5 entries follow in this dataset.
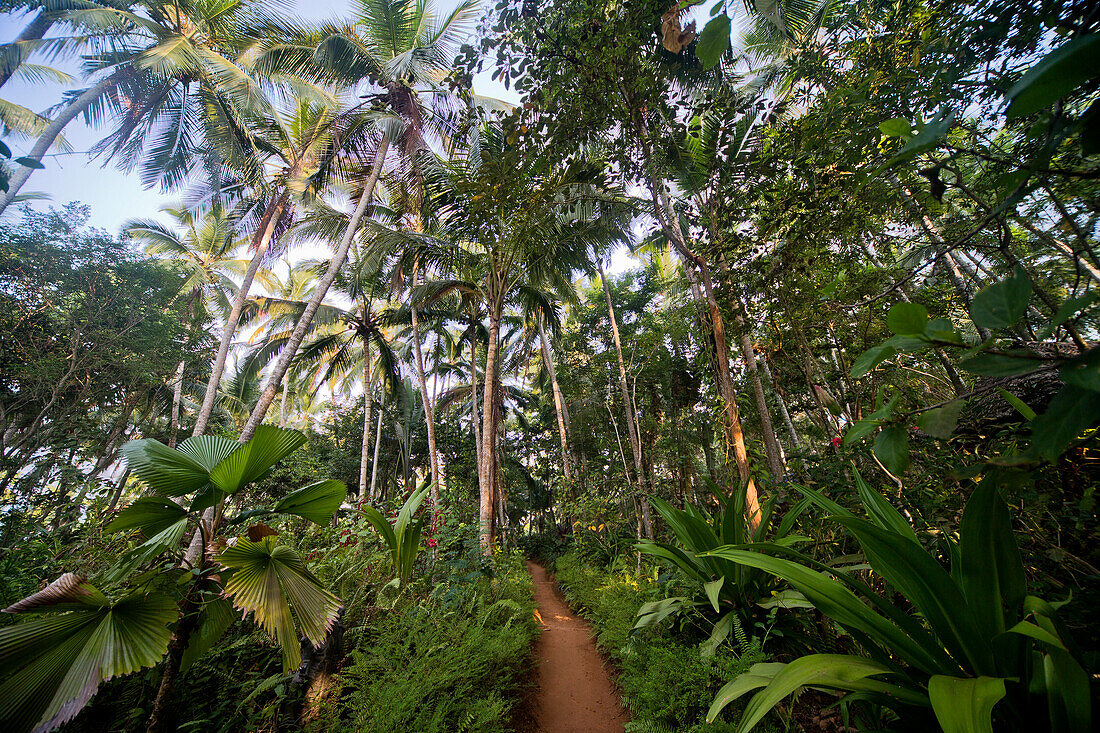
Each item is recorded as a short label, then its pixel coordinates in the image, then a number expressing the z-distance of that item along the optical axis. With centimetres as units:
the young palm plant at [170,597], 137
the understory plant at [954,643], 100
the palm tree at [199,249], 1094
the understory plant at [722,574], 242
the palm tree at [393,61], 684
